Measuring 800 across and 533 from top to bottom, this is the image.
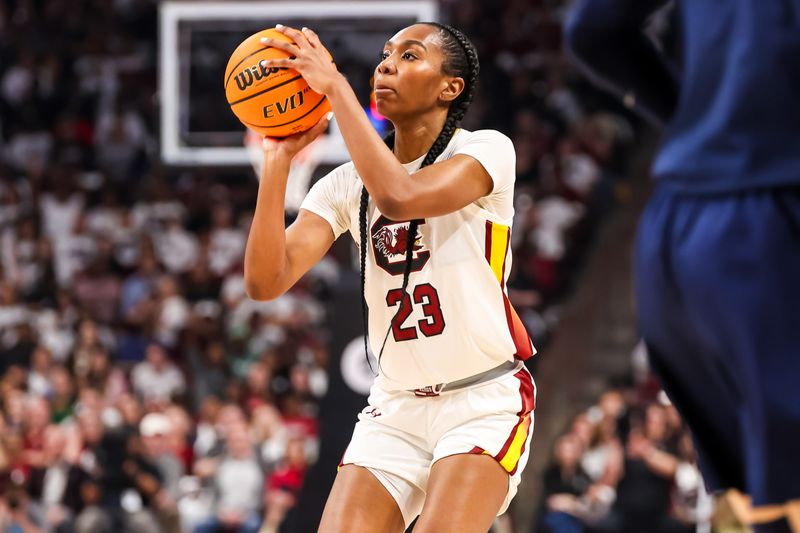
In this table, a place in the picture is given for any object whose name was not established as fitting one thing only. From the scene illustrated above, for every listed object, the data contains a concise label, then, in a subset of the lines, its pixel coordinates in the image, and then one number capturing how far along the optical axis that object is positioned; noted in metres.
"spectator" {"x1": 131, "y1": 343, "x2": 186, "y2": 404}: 24.41
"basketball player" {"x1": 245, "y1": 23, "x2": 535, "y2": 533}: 7.61
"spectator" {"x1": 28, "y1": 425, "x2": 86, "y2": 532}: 19.75
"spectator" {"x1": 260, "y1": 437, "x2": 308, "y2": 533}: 19.95
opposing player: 4.43
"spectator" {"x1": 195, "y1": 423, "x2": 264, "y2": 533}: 19.67
